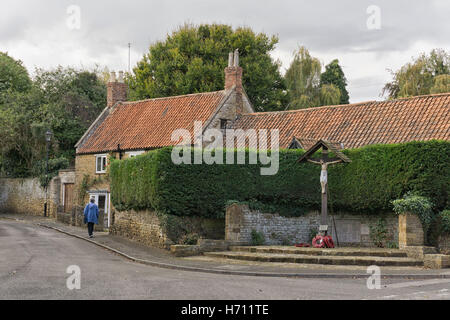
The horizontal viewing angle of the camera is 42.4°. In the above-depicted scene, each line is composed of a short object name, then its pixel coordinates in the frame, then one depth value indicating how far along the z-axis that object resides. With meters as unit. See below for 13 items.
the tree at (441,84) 39.31
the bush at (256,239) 23.42
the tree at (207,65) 45.22
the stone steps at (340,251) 20.08
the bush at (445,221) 20.88
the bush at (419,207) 20.69
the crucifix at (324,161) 21.55
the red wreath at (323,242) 21.56
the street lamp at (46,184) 43.14
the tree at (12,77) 60.59
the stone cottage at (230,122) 27.72
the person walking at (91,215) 28.21
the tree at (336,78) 55.16
